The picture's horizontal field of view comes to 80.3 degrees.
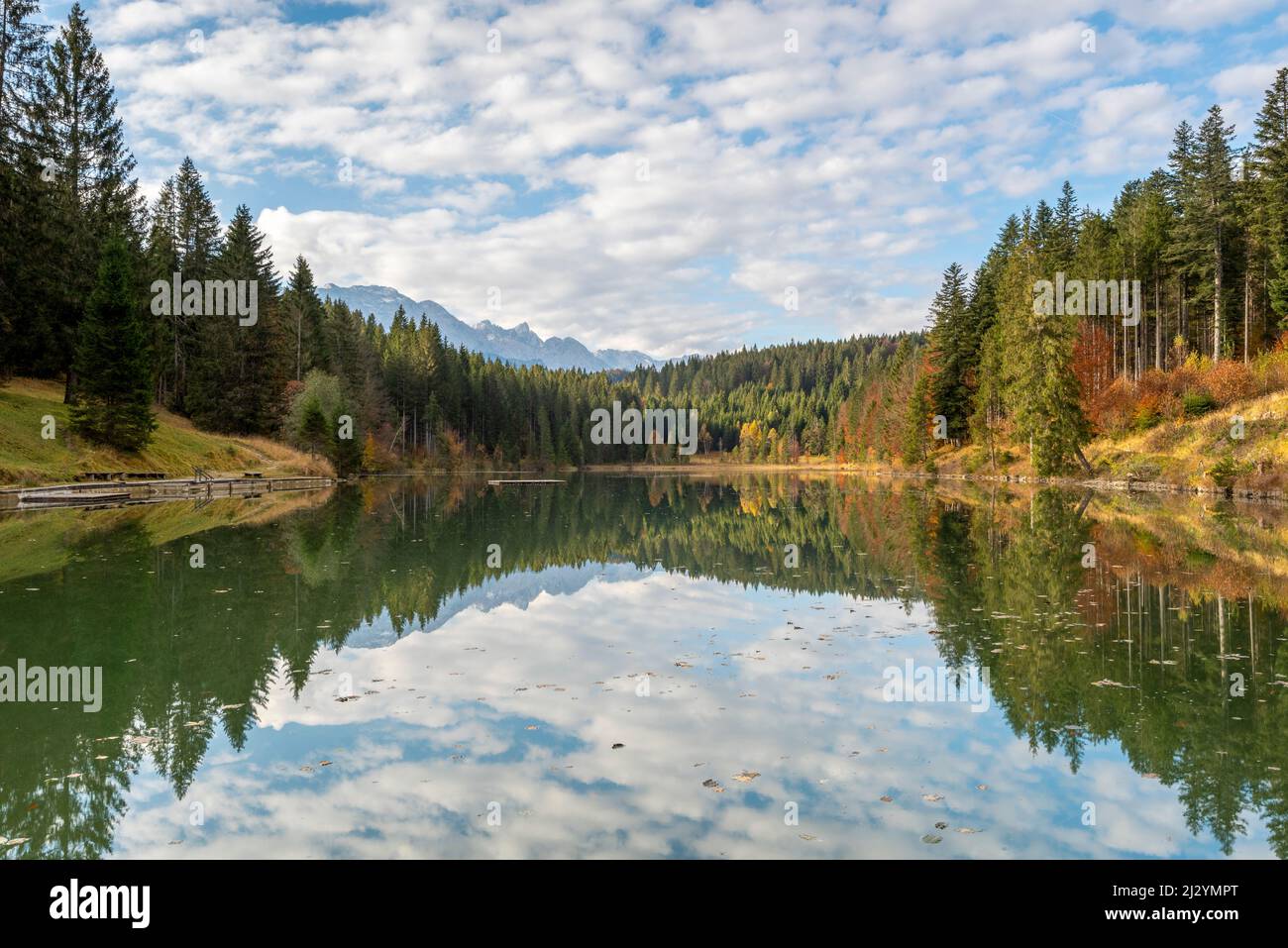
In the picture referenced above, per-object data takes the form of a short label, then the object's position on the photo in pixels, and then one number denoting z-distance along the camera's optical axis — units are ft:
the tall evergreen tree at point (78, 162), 142.72
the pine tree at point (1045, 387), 156.04
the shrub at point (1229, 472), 114.93
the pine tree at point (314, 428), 186.29
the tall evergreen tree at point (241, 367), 189.98
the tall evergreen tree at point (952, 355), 229.25
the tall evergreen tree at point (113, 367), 128.67
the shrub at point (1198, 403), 136.56
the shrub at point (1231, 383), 134.10
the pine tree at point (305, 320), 222.28
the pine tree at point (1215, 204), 162.71
